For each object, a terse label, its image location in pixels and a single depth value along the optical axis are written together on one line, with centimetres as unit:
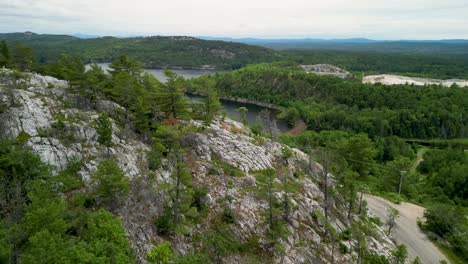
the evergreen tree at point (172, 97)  3891
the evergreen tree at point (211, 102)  4594
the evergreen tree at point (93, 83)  3631
